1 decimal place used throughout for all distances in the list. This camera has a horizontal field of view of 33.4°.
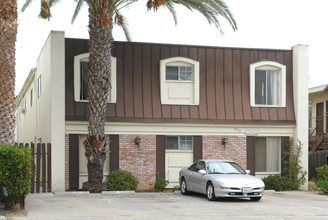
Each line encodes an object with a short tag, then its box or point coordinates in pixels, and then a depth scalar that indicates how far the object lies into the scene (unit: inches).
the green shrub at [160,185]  875.0
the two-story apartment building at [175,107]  879.7
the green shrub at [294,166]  953.1
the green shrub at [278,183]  923.0
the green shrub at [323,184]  851.4
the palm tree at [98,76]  818.8
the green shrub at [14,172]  530.0
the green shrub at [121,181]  827.4
